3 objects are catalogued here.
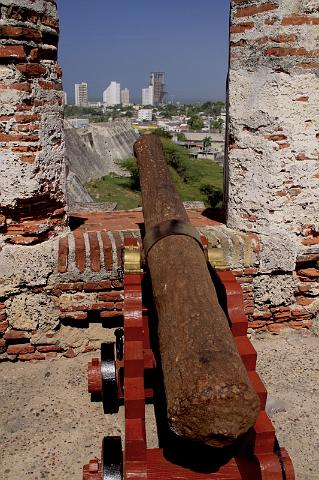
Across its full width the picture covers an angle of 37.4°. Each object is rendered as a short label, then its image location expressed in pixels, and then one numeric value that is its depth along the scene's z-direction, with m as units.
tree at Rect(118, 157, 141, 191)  29.78
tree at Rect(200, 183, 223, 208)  28.80
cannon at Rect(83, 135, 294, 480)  1.78
